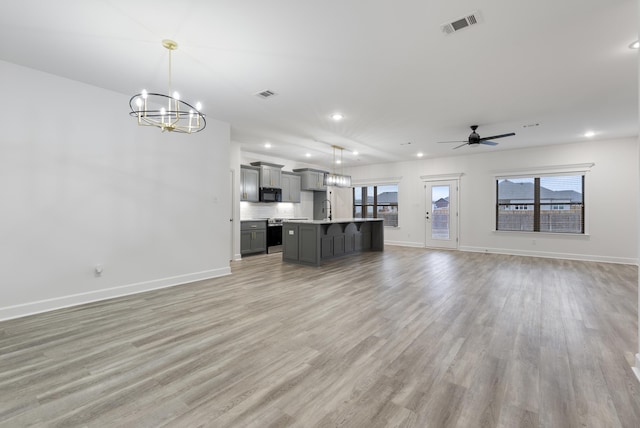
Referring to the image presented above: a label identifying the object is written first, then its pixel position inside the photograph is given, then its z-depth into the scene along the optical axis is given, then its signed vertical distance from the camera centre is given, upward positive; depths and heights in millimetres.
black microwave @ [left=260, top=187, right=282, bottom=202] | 8094 +542
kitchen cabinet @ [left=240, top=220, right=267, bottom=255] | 7316 -628
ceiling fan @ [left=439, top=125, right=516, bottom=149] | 5547 +1493
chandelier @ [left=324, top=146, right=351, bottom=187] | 7781 +940
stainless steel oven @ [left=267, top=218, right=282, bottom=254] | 8148 -648
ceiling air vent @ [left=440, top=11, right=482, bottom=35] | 2436 +1699
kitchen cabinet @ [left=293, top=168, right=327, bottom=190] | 9398 +1166
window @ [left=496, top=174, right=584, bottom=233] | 7133 +325
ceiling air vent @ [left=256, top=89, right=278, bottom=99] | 3996 +1694
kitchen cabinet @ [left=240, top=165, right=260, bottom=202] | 7547 +808
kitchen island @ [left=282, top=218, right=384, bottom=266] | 6184 -615
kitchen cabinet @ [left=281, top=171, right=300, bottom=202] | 8861 +844
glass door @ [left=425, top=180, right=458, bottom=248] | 8711 +31
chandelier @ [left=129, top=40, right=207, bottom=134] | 2801 +1614
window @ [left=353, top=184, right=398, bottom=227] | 9953 +412
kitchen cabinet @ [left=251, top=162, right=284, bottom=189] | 8086 +1133
